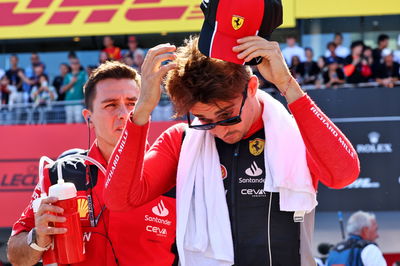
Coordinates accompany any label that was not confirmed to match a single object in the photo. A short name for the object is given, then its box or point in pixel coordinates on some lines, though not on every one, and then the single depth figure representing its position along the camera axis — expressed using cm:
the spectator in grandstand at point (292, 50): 1152
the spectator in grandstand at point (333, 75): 1084
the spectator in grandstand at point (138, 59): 1146
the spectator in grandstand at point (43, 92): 1152
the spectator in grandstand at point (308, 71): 1113
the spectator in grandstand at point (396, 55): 1117
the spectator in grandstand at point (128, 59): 1122
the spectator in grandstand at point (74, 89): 1057
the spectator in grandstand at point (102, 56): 1188
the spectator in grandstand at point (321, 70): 1098
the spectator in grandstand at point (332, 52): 1130
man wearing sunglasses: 250
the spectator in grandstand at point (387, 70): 1084
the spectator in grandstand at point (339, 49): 1156
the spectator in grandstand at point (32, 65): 1234
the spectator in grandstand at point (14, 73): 1226
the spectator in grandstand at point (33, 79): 1206
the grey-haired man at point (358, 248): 725
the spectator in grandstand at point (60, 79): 1166
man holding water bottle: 325
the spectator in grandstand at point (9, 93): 1207
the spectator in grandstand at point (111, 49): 1201
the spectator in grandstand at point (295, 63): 1113
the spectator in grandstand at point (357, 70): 1089
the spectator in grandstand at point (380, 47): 1116
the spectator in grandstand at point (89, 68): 1152
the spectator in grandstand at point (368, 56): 1101
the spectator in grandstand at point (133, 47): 1190
